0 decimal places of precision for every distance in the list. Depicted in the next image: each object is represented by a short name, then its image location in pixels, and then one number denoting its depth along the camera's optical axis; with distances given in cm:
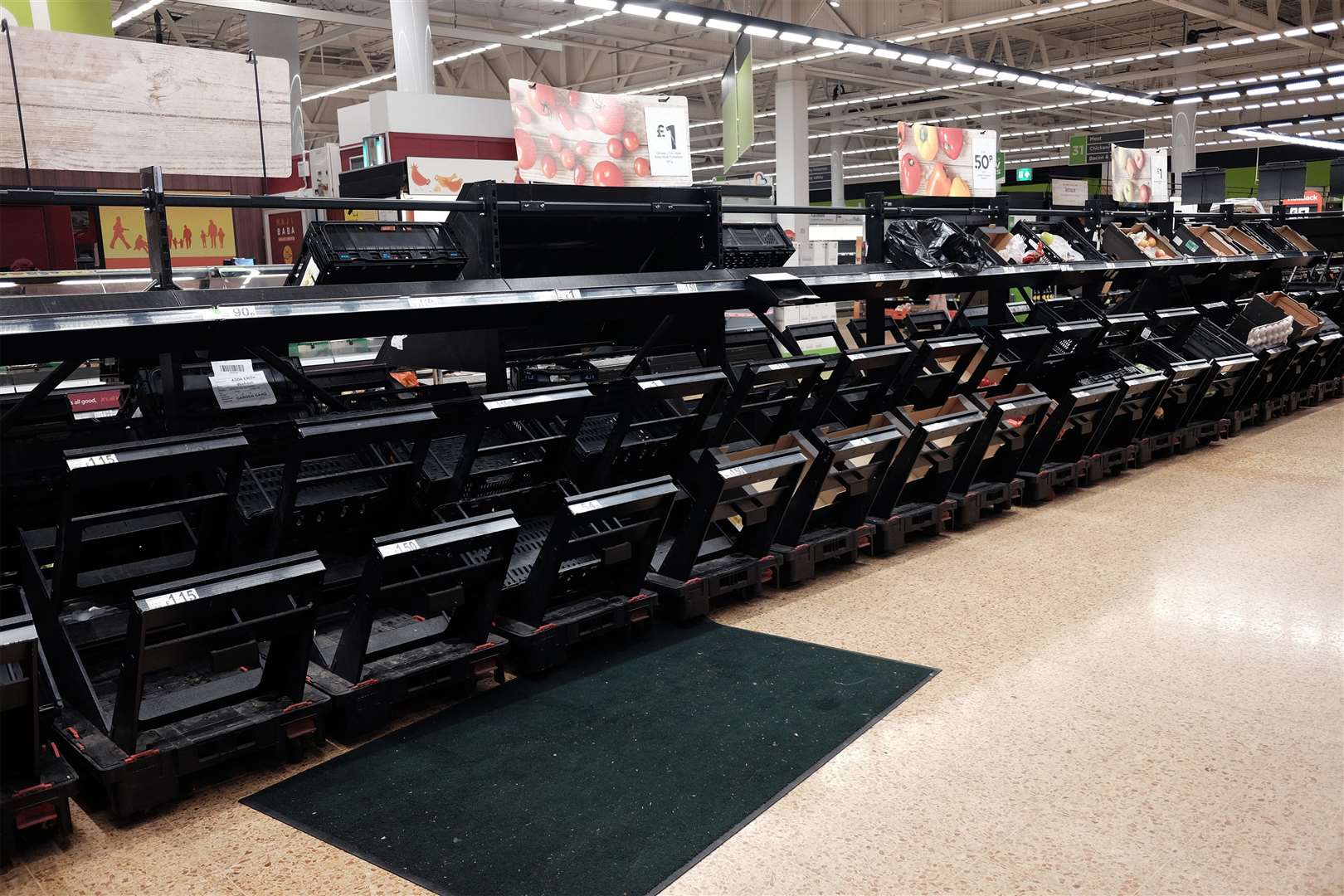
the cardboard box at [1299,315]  739
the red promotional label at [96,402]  454
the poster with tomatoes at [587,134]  580
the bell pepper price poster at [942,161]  835
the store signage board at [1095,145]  1441
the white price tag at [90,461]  231
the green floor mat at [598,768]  218
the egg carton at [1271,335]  676
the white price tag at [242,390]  326
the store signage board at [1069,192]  837
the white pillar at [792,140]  1644
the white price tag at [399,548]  264
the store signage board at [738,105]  725
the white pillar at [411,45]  825
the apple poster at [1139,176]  875
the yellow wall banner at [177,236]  591
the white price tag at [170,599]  224
